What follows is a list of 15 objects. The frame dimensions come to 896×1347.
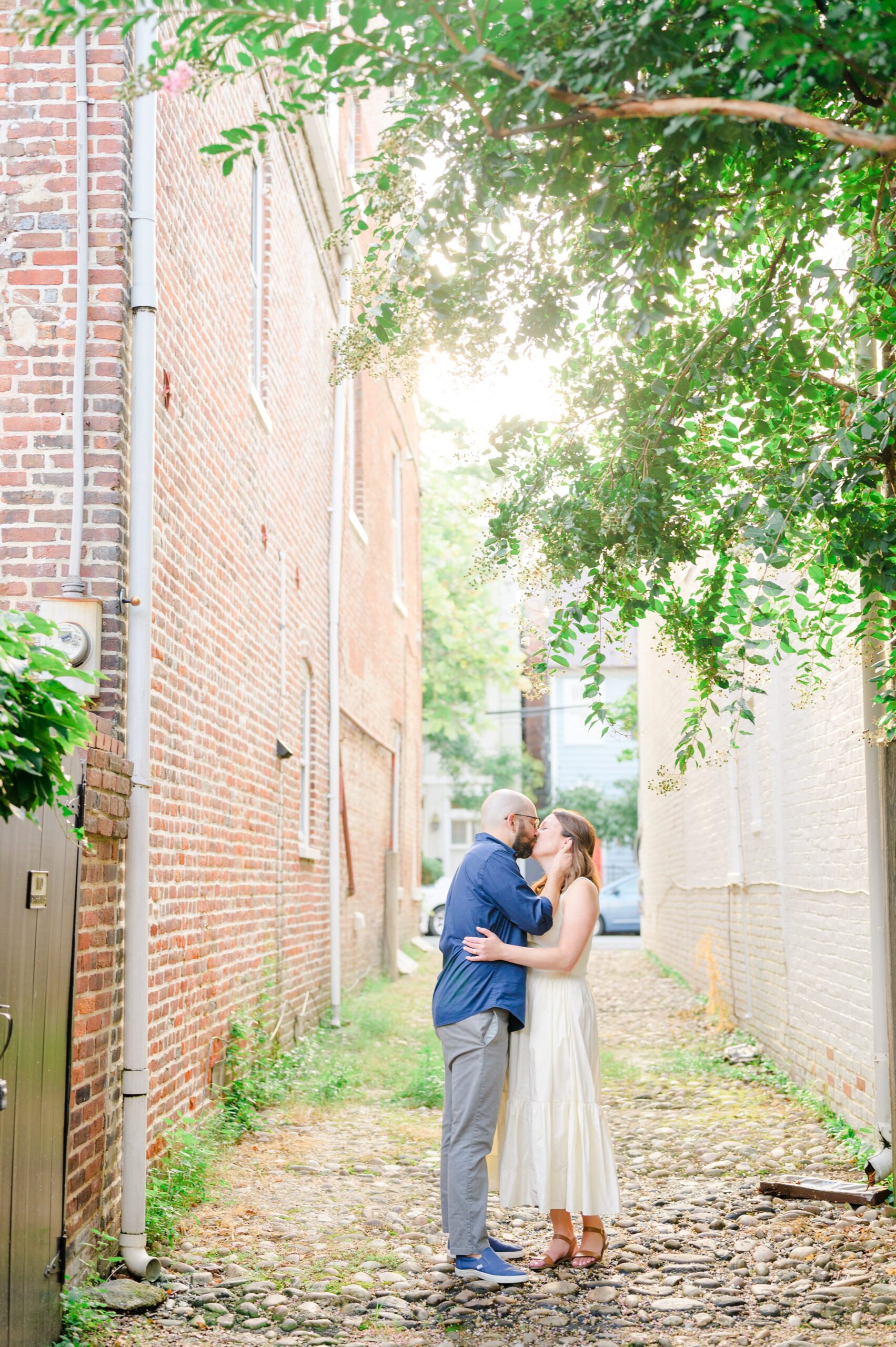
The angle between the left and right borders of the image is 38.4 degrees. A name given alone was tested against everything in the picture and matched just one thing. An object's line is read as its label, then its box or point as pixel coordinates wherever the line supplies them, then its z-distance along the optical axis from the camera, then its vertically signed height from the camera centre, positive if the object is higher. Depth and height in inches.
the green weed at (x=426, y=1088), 343.3 -65.7
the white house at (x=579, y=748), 1454.2 +109.5
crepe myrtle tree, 132.9 +77.3
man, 197.2 -26.8
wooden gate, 151.7 -27.7
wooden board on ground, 231.0 -63.4
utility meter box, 205.9 +34.9
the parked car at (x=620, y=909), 1131.3 -57.3
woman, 196.1 -37.7
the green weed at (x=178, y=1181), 214.7 -61.1
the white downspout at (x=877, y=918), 249.8 -14.7
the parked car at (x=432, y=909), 1058.7 -53.5
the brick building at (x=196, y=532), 212.1 +66.0
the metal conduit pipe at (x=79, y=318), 209.0 +86.2
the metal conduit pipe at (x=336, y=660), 488.1 +70.6
